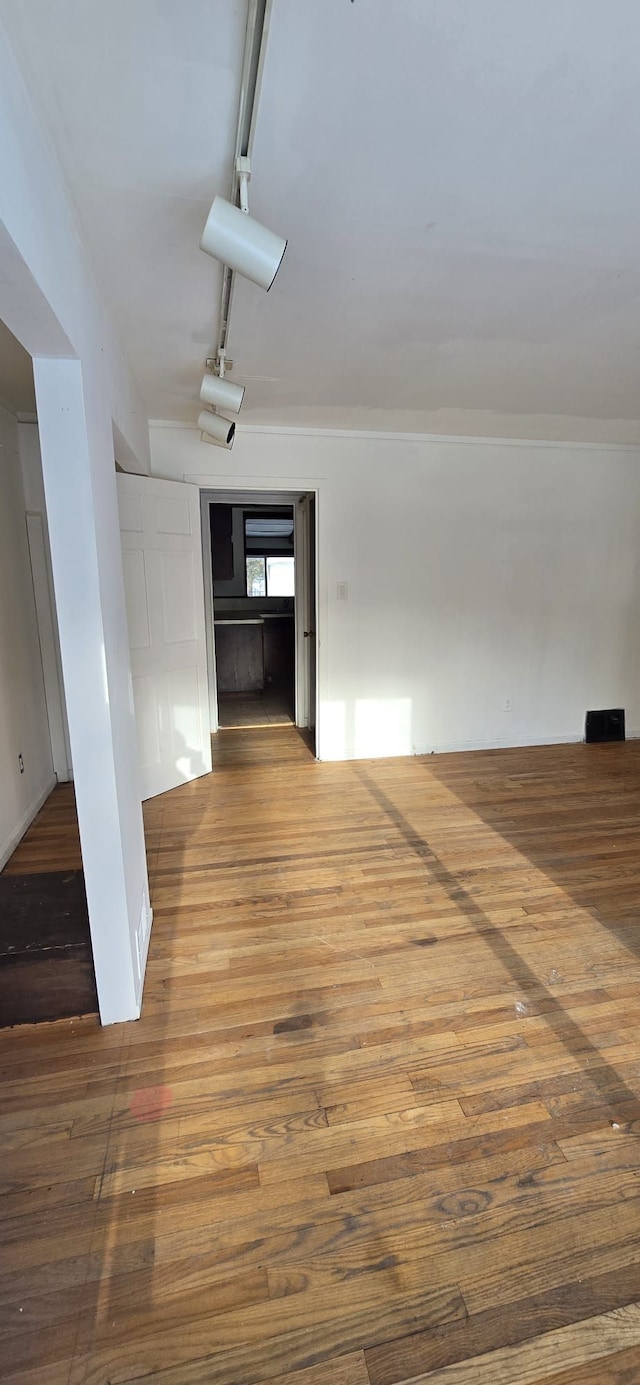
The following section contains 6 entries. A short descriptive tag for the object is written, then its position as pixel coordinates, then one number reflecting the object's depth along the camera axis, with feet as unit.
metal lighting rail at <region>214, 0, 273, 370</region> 3.20
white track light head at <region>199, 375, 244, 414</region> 8.23
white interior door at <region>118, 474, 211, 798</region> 10.63
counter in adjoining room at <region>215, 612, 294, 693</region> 22.18
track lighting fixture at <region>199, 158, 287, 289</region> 4.24
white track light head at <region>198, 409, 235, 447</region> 9.61
